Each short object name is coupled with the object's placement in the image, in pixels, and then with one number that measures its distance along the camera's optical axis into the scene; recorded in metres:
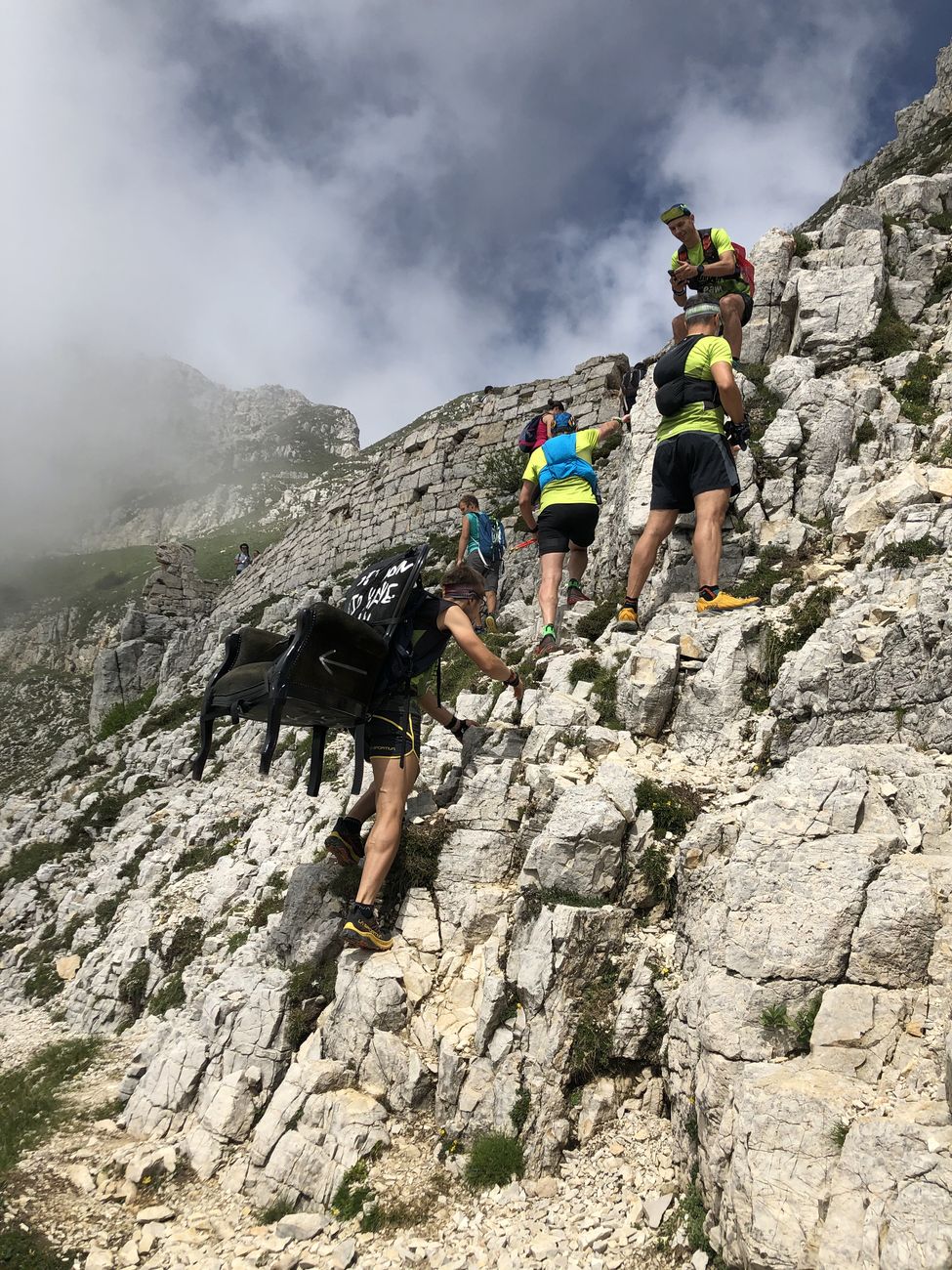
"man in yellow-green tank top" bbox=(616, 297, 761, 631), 6.42
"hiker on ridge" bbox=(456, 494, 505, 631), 10.88
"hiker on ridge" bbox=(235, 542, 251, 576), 29.68
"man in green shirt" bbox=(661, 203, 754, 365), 8.30
